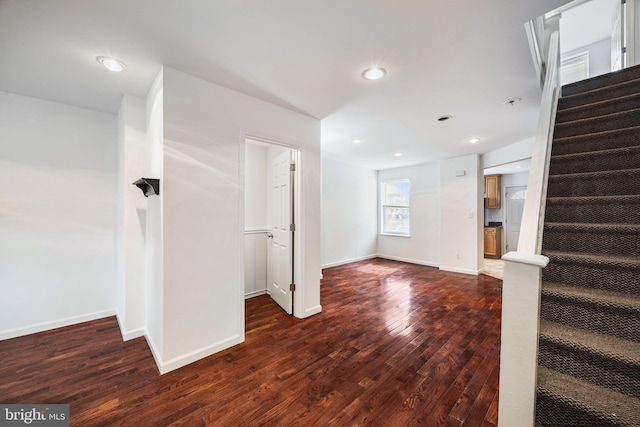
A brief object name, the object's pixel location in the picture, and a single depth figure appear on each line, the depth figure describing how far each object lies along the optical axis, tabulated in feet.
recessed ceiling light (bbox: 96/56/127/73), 6.25
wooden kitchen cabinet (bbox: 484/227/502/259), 21.95
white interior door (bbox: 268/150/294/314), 9.96
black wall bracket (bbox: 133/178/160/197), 6.72
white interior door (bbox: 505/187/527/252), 21.76
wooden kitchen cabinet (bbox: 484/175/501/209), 22.29
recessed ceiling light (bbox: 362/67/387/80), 6.75
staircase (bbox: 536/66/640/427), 3.59
